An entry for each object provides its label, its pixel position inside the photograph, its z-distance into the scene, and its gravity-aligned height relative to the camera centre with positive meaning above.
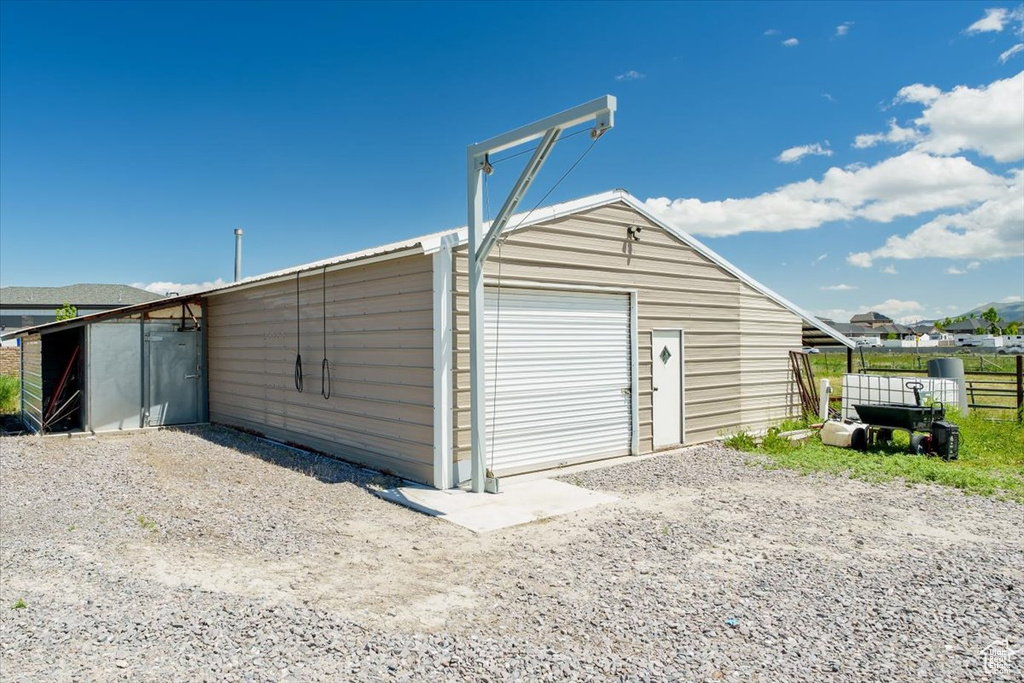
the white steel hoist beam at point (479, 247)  5.97 +1.08
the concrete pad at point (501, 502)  5.47 -1.49
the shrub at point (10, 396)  14.31 -0.94
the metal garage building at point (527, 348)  6.68 +0.06
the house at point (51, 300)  34.88 +3.29
